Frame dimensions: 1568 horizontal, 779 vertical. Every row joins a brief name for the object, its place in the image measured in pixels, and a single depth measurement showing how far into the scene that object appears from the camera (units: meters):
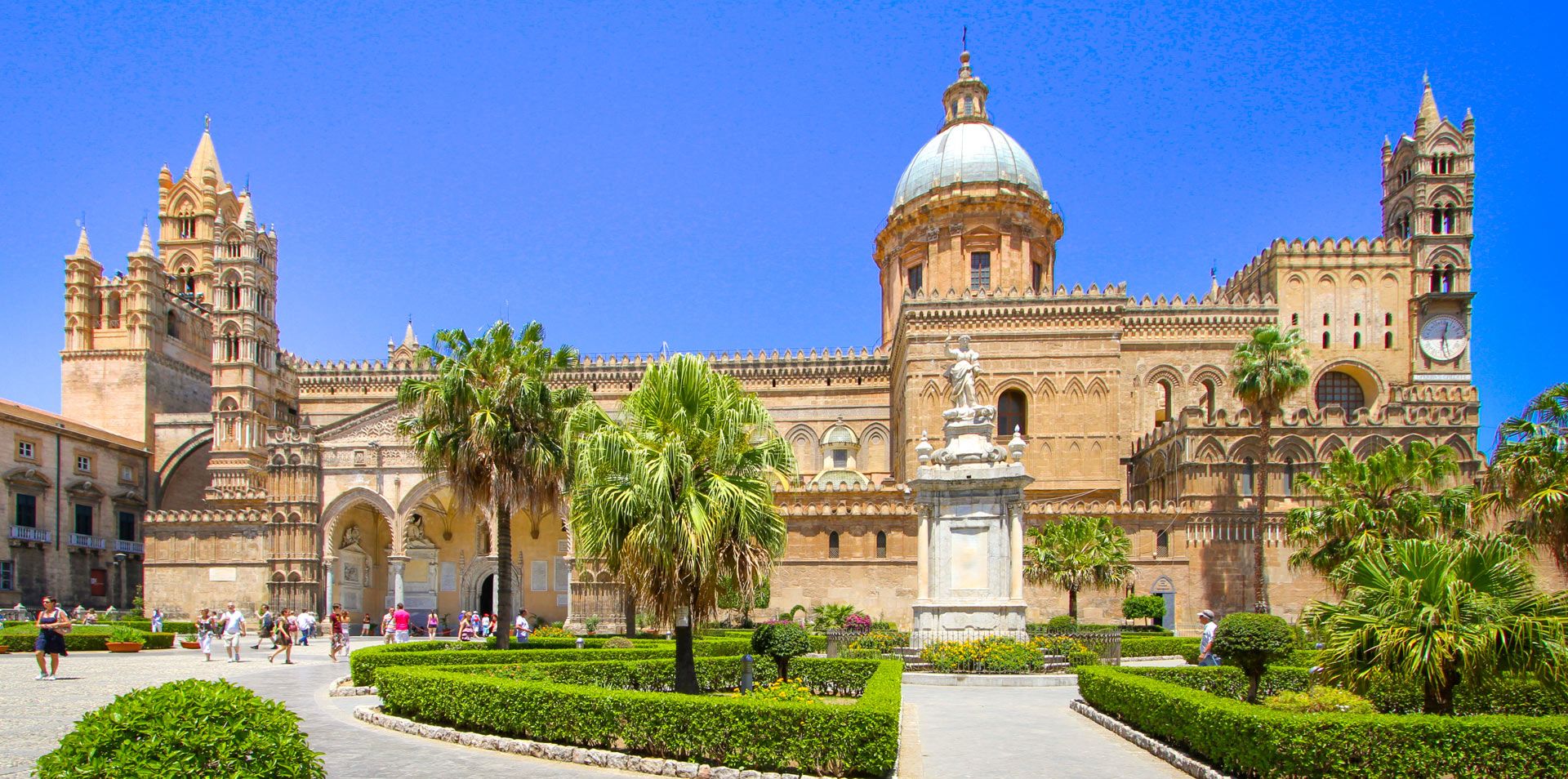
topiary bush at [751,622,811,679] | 16.94
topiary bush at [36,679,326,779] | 7.09
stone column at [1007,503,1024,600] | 20.30
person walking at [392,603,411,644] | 29.17
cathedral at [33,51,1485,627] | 38.97
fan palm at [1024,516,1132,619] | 31.48
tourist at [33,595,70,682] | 20.36
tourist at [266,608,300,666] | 26.05
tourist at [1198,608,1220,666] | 19.42
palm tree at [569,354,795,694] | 15.02
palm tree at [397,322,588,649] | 22.19
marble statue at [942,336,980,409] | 21.20
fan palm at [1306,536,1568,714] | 10.66
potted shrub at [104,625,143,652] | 30.60
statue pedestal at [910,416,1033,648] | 20.08
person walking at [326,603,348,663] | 27.85
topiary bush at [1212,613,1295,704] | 13.32
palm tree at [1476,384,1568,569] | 20.38
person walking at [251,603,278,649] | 34.16
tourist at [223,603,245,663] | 27.59
